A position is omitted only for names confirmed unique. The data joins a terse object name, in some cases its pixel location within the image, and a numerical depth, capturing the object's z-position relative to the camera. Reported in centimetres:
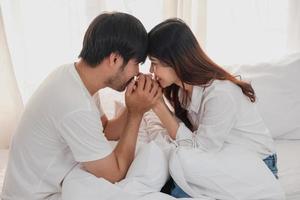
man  122
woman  140
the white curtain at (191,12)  207
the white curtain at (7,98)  189
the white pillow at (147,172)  126
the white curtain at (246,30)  221
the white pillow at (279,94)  186
